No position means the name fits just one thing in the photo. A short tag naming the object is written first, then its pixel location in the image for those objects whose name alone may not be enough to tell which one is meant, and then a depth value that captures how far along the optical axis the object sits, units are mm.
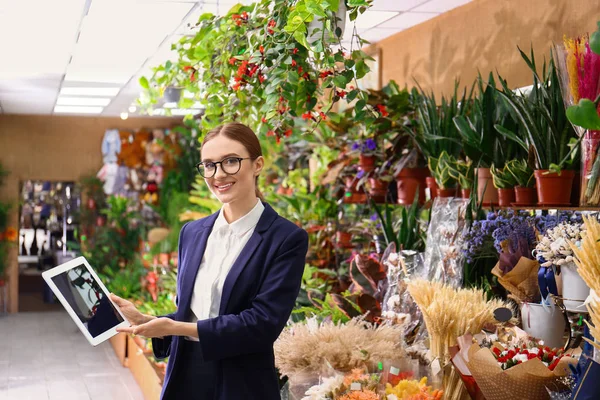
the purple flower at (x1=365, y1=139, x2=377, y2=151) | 4699
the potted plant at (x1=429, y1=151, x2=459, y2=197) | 3832
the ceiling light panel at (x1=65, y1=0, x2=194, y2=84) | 4648
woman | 2023
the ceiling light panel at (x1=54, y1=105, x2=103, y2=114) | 10391
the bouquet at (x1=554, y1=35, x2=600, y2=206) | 2783
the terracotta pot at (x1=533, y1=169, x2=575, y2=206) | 3135
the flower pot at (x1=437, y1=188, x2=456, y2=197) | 3928
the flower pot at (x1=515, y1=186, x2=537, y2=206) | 3365
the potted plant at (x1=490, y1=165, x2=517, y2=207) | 3451
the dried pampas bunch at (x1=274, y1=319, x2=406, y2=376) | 2781
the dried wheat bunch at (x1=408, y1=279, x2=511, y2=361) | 2684
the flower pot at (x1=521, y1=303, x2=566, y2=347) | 2707
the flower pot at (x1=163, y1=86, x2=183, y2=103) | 6531
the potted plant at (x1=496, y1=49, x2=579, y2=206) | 3146
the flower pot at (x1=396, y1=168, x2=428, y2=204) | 4359
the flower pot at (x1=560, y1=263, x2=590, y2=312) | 2514
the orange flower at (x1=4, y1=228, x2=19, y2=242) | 11250
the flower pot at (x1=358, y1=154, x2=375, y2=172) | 4730
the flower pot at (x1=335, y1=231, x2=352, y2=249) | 5219
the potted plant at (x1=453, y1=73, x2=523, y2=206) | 3570
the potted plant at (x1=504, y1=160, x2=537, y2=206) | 3367
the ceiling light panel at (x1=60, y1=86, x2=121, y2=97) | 8305
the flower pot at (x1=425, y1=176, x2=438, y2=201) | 4086
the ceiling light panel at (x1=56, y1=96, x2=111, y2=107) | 9273
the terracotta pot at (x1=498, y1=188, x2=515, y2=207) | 3465
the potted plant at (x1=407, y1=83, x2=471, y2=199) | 3986
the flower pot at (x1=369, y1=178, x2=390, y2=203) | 4664
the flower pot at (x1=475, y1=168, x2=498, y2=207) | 3574
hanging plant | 3088
